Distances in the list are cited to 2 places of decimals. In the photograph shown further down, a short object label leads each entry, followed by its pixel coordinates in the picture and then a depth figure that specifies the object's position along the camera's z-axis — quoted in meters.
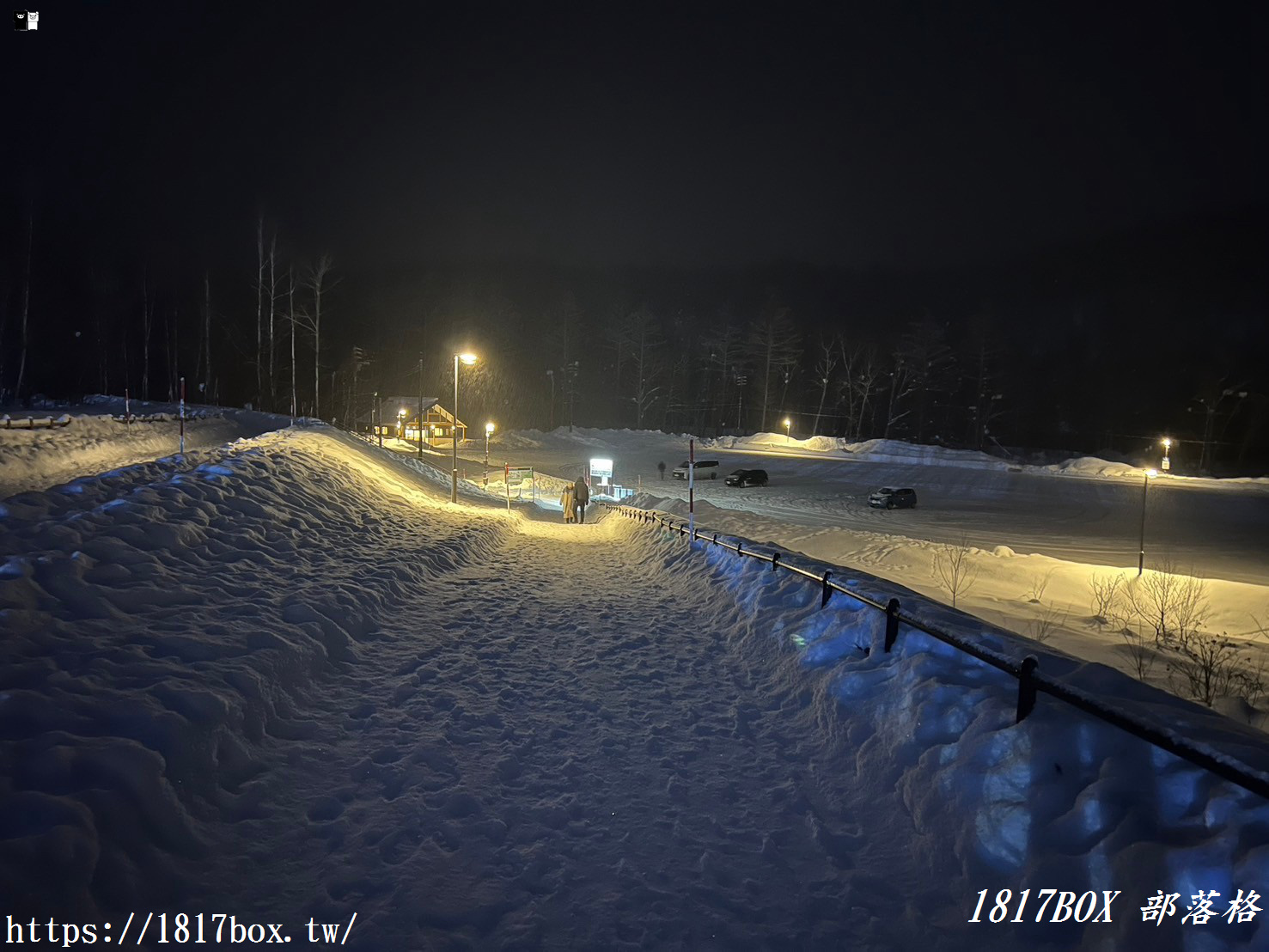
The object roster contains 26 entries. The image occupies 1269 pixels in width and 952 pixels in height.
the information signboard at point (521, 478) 36.37
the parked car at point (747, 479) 42.09
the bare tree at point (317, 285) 43.06
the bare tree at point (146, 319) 55.34
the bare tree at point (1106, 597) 16.20
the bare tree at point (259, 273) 42.19
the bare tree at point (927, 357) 66.81
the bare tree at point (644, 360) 76.62
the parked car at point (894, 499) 34.09
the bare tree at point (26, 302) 42.75
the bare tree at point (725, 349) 77.31
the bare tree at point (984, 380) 64.75
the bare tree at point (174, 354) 59.62
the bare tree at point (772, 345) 73.12
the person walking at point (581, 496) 22.59
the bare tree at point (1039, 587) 18.38
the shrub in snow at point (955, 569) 18.98
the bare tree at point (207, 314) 47.28
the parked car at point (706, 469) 46.03
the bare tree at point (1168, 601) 15.77
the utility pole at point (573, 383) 76.50
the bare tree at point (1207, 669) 8.91
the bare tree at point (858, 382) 68.94
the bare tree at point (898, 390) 67.75
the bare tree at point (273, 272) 42.66
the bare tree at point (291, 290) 42.75
